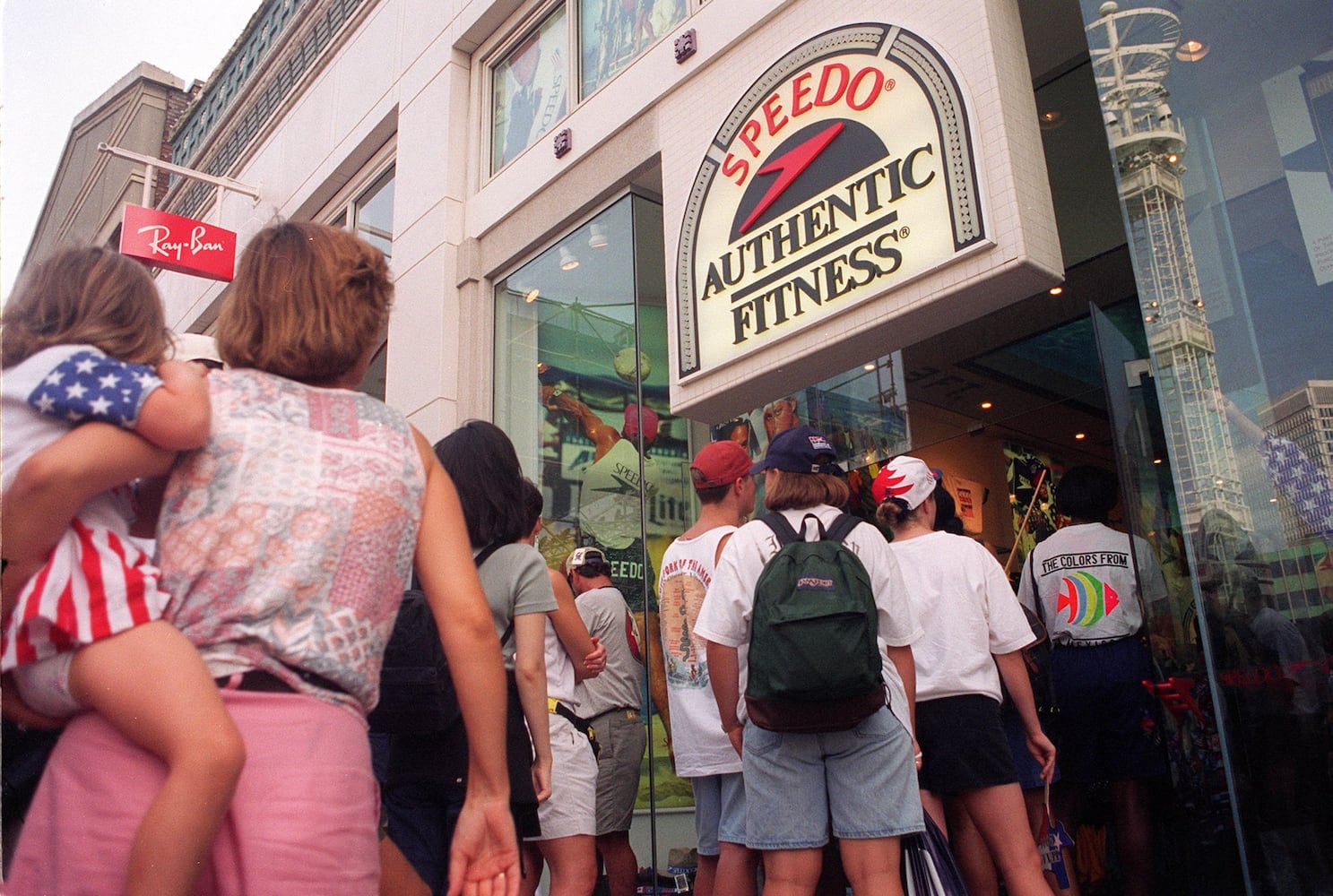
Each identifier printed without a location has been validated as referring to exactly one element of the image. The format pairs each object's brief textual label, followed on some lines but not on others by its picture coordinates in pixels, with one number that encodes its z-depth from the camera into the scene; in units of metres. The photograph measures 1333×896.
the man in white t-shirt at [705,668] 3.73
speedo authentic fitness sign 4.98
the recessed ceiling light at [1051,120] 7.21
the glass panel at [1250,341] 3.50
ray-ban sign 10.35
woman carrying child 1.39
